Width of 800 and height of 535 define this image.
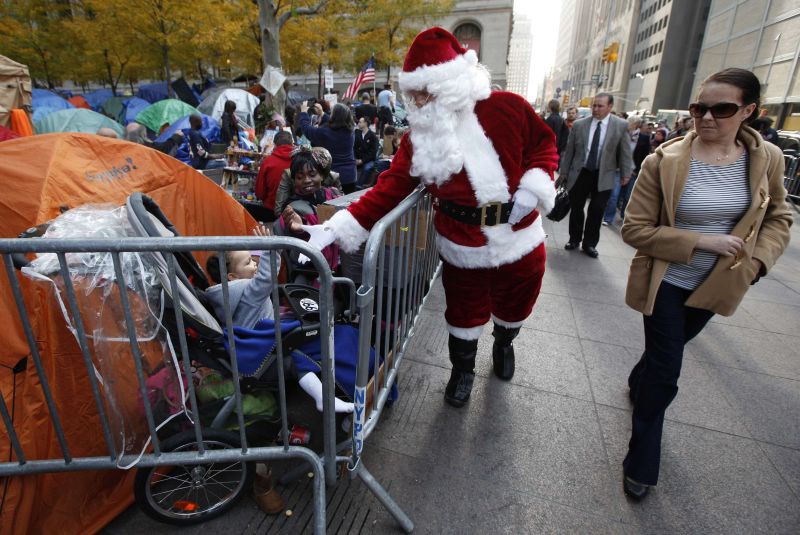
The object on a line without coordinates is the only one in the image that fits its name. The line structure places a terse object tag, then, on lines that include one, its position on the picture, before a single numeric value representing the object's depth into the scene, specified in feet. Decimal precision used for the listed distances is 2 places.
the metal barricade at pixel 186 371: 4.65
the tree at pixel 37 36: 65.21
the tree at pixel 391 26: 87.51
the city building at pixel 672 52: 145.07
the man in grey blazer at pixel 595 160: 17.46
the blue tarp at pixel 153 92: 77.82
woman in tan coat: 6.31
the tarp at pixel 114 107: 66.54
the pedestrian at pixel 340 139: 19.44
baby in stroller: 7.51
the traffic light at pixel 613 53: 103.02
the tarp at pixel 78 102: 60.68
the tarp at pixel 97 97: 72.23
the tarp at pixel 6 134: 17.86
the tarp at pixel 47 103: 45.39
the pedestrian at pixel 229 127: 35.04
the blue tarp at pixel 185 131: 32.81
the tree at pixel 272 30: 47.65
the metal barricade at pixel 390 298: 5.52
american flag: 44.25
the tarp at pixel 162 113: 48.78
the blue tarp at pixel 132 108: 58.01
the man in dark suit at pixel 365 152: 26.32
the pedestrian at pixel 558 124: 30.19
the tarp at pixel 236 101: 55.67
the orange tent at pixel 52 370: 5.91
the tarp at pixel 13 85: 27.58
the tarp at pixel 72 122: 36.76
